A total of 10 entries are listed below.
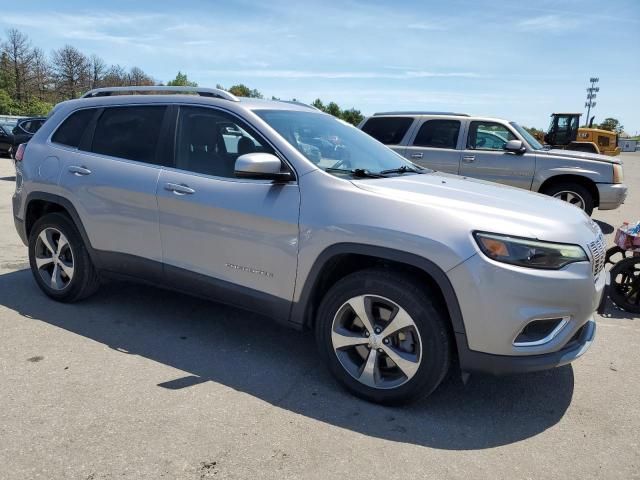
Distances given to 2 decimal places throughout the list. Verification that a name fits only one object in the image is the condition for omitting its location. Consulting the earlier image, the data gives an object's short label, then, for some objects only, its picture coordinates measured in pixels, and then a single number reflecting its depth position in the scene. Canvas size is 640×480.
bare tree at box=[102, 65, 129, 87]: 70.79
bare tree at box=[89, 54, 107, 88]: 70.72
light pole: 69.94
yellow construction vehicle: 23.86
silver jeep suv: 2.74
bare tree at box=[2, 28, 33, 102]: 63.56
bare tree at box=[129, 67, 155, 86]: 81.40
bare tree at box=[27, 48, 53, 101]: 65.06
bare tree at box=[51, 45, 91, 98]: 68.00
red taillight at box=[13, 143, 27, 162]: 4.66
